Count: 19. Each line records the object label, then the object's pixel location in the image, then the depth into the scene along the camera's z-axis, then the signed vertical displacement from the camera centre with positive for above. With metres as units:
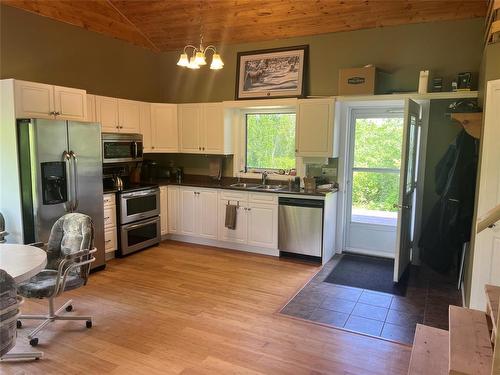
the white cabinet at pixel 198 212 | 5.33 -0.88
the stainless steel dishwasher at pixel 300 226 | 4.59 -0.92
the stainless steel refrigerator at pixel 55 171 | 3.64 -0.20
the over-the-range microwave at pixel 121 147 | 4.71 +0.06
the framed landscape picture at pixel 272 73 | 5.05 +1.17
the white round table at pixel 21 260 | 2.19 -0.72
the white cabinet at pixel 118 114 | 4.88 +0.53
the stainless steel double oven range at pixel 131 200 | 4.75 -0.65
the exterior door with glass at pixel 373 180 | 4.82 -0.34
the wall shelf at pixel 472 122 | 3.21 +0.31
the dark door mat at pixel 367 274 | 3.97 -1.42
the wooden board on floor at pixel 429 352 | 1.87 -1.09
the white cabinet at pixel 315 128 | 4.67 +0.35
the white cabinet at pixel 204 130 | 5.48 +0.36
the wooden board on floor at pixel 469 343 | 1.49 -0.86
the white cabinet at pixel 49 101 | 3.70 +0.54
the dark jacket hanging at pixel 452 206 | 3.60 -0.50
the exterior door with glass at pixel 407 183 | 3.79 -0.30
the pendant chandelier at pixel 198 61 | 3.54 +0.91
